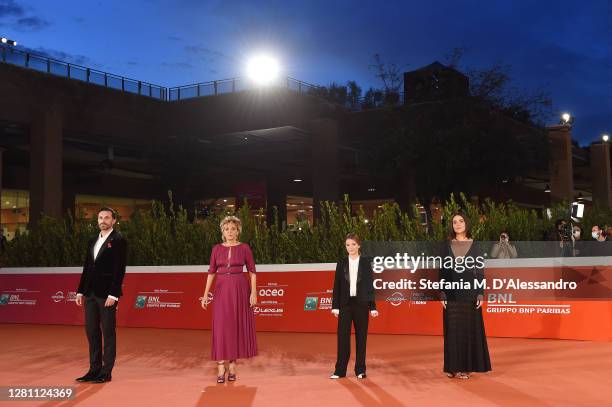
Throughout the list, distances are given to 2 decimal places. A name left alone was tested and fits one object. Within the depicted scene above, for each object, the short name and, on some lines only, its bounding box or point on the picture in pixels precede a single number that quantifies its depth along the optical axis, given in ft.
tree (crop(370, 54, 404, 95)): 110.32
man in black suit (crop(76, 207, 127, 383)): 26.23
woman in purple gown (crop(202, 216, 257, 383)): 25.91
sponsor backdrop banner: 38.68
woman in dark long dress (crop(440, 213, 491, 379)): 25.94
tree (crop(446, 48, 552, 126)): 105.40
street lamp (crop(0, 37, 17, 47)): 120.04
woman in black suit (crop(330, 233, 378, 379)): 27.02
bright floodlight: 112.57
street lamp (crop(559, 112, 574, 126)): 111.14
